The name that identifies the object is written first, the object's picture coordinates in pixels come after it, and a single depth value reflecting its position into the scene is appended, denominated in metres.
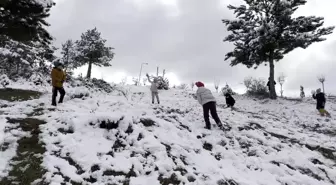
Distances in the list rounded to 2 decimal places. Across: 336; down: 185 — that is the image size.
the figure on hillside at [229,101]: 16.25
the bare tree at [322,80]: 44.60
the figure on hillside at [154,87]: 16.02
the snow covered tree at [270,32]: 20.95
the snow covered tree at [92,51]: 31.95
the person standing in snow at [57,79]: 10.58
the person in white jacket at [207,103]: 9.91
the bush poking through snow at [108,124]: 7.55
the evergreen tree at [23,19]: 13.36
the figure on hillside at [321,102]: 15.43
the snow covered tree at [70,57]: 32.41
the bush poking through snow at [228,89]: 24.00
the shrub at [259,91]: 23.78
